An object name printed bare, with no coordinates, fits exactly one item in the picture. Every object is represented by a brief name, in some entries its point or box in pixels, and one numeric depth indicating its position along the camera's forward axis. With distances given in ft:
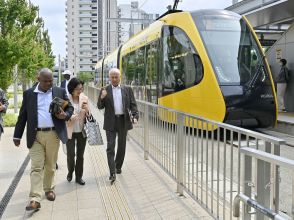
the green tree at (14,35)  44.45
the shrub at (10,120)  45.29
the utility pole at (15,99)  60.70
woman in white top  20.68
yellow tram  33.58
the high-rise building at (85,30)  409.69
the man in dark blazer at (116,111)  21.66
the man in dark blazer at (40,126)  17.21
